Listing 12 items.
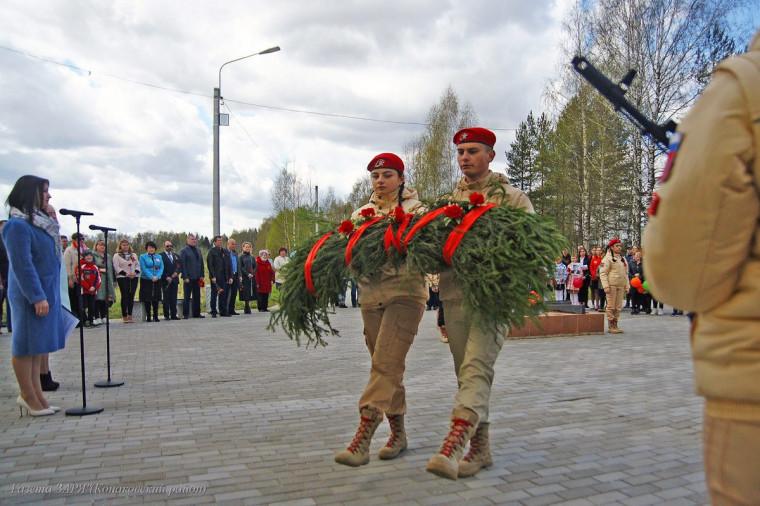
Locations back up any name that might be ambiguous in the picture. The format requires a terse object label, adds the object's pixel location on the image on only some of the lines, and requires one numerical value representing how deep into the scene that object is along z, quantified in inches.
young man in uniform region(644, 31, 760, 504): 63.1
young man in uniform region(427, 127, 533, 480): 147.6
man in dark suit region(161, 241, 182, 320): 626.5
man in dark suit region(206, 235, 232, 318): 664.4
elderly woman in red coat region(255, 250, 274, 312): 740.0
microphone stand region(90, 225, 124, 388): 272.4
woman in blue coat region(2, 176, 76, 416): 222.1
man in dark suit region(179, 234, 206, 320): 638.5
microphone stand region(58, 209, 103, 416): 227.0
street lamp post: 732.7
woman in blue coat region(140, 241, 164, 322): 598.9
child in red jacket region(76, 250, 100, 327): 535.5
